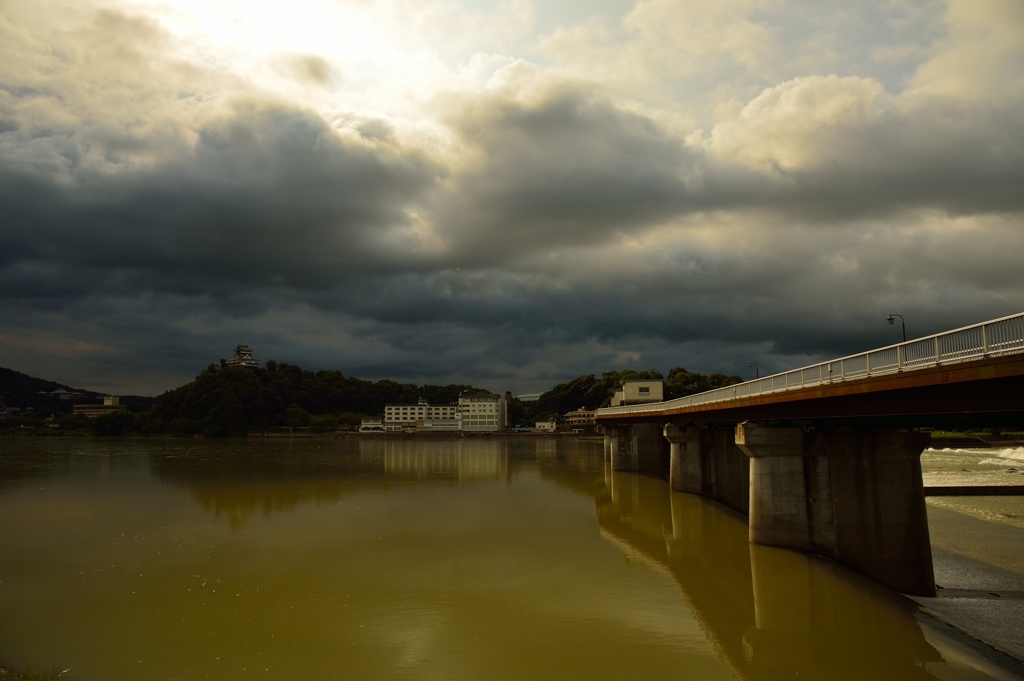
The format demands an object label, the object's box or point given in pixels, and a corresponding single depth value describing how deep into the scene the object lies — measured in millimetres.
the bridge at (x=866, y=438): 15195
